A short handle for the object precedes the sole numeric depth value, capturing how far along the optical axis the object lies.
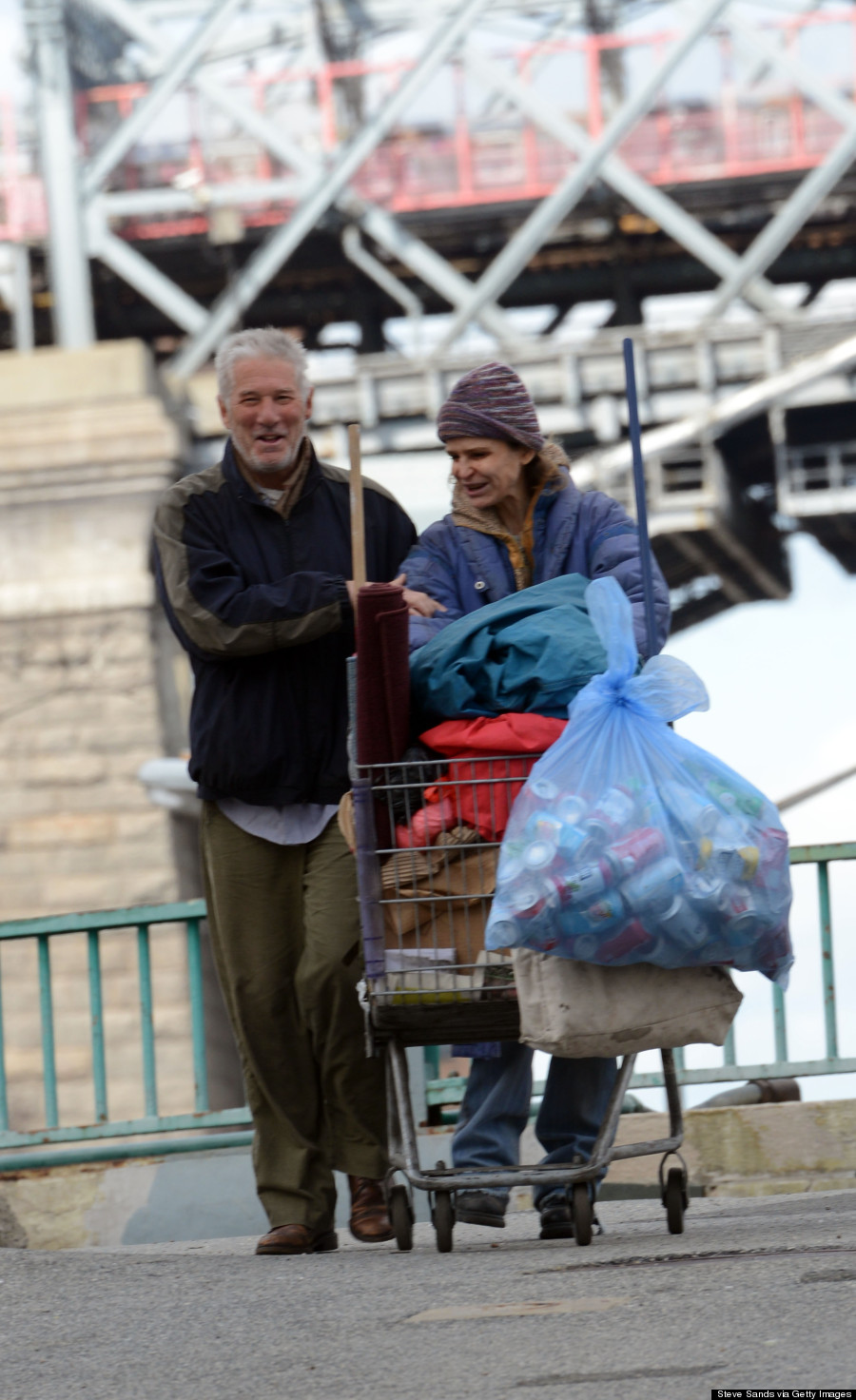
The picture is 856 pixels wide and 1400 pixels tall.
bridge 40.50
